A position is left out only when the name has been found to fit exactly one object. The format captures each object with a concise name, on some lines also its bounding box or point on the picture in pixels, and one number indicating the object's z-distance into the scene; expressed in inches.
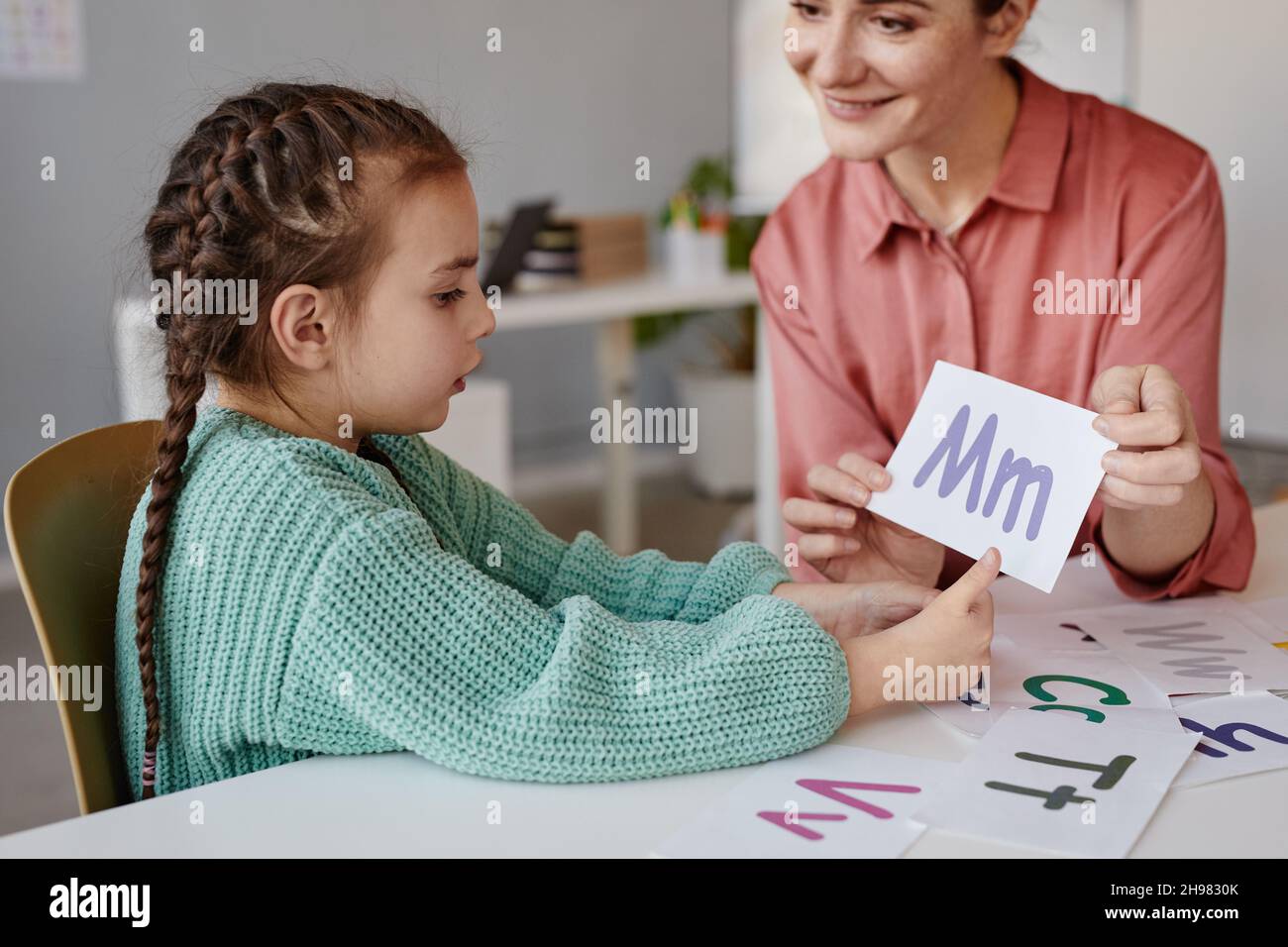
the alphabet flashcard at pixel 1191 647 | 38.7
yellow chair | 36.9
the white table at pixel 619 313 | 119.1
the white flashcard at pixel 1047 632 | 42.3
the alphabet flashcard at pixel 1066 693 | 35.9
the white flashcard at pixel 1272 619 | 43.2
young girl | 32.4
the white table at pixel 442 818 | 29.1
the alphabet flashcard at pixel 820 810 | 28.8
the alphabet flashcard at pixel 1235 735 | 32.4
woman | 49.1
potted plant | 170.6
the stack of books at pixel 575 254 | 130.3
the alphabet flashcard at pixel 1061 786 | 29.3
